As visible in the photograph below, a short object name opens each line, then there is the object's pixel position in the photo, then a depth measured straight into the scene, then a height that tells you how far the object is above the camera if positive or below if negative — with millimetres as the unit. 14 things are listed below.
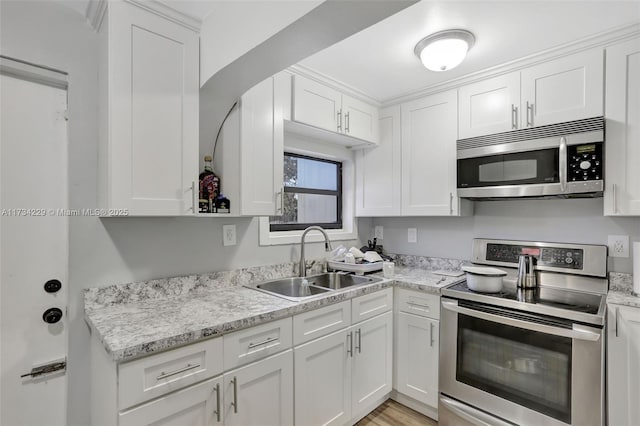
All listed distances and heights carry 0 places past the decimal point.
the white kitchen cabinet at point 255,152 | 1780 +339
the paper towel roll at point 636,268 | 1673 -303
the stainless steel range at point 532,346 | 1537 -732
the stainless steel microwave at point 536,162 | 1762 +301
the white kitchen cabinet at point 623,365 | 1504 -738
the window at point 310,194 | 2578 +145
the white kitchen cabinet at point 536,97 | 1811 +723
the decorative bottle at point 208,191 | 1735 +105
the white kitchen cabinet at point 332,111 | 2125 +741
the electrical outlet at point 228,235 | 2018 -160
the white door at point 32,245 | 1389 -164
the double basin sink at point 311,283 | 2164 -524
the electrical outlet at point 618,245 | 1888 -205
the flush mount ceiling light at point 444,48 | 1700 +895
